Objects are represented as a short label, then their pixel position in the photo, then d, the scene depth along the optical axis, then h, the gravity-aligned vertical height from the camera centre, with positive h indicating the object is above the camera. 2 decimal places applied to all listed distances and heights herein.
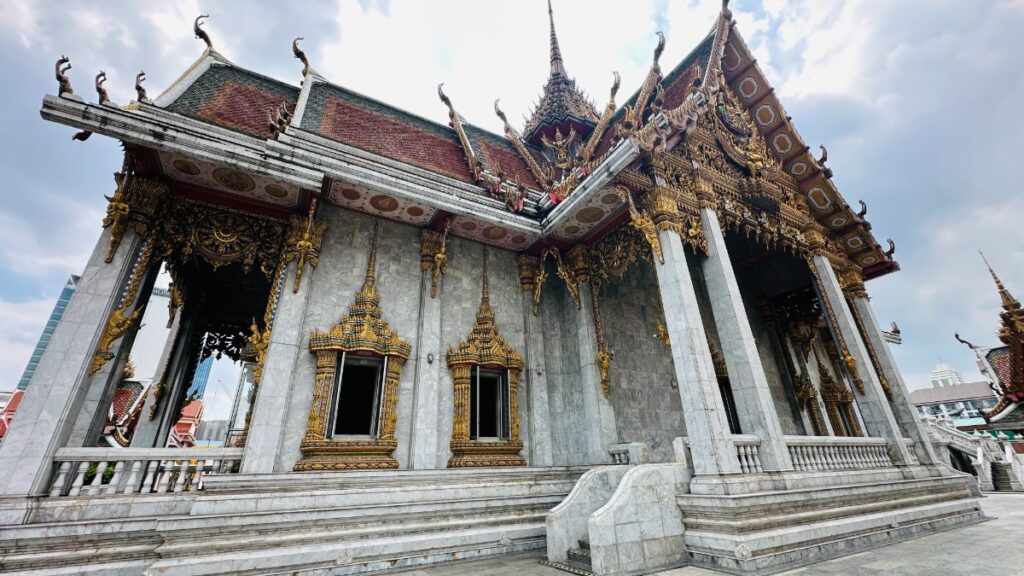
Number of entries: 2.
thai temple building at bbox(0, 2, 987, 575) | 5.32 +2.05
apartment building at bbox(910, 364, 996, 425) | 47.62 +6.69
